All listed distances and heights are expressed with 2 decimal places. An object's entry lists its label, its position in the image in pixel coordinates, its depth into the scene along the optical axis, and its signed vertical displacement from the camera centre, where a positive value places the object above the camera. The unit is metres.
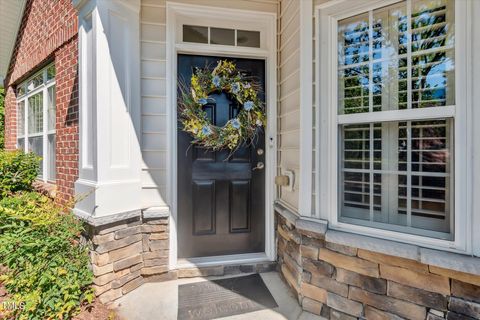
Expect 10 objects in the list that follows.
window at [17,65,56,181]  3.35 +0.56
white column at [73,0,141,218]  1.98 +0.39
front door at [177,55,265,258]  2.47 -0.35
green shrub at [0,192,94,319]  1.71 -0.79
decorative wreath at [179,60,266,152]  2.38 +0.46
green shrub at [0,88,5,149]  5.27 +0.73
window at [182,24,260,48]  2.44 +1.16
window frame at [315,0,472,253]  1.39 +0.23
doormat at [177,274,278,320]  1.92 -1.15
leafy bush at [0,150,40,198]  3.23 -0.19
